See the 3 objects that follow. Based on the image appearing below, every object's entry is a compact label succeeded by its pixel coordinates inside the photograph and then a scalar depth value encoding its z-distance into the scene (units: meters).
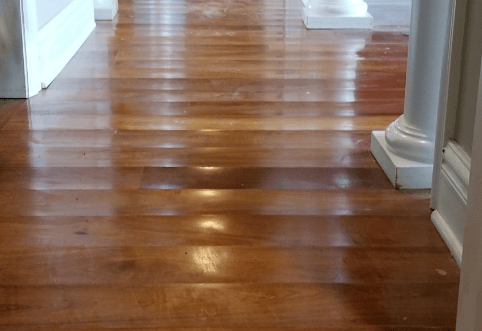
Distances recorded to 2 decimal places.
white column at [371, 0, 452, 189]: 2.43
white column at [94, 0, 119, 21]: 5.71
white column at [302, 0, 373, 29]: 5.39
